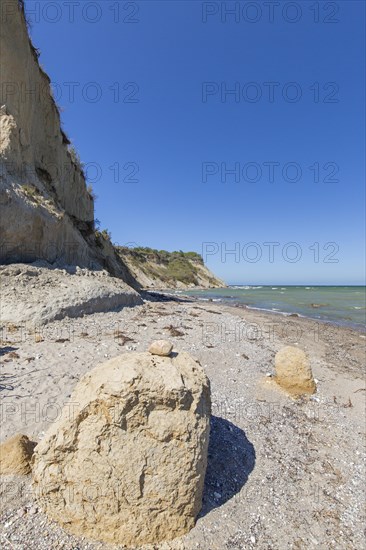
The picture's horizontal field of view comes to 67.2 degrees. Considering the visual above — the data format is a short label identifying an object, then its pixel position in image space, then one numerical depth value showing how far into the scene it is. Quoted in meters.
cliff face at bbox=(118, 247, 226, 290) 67.75
